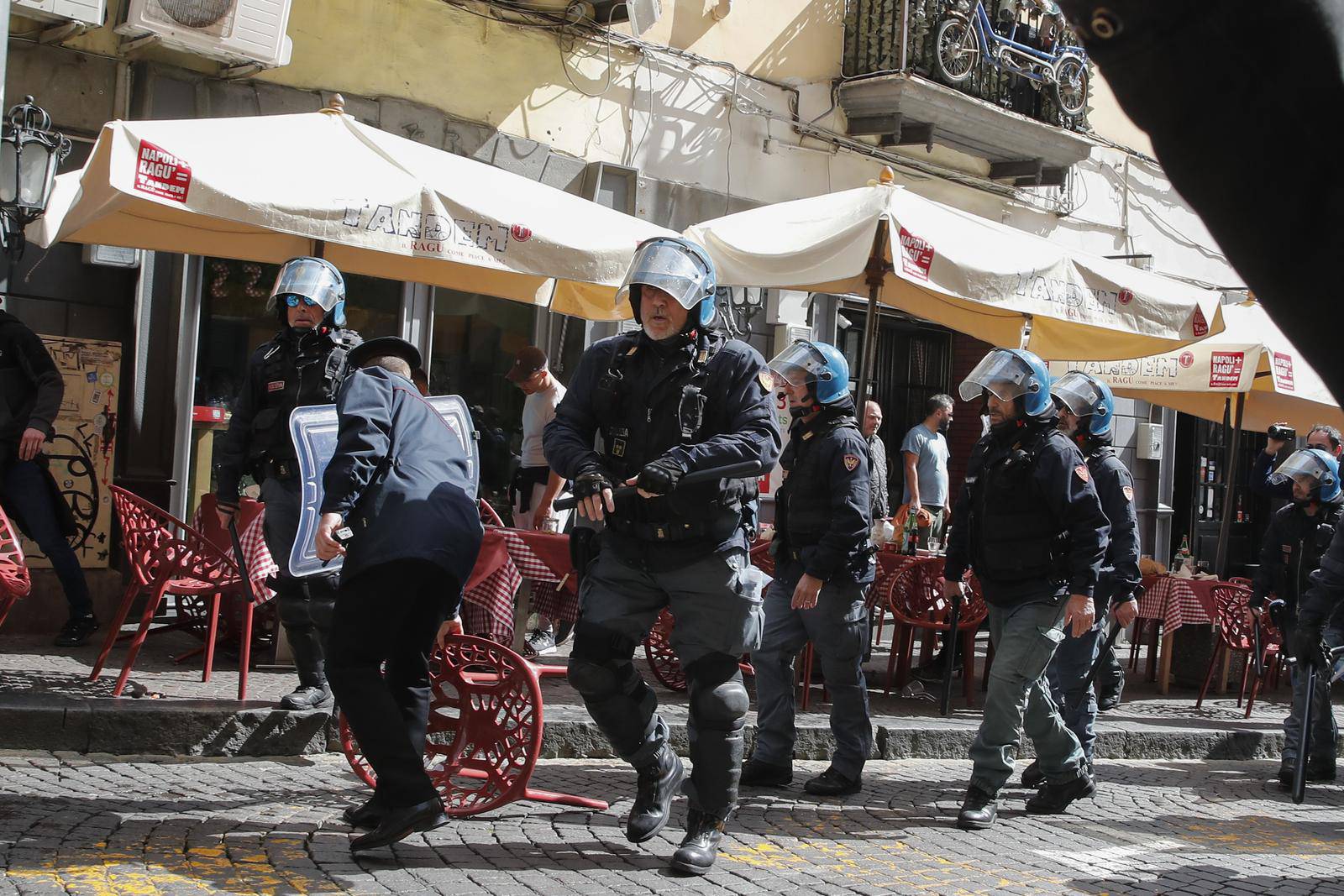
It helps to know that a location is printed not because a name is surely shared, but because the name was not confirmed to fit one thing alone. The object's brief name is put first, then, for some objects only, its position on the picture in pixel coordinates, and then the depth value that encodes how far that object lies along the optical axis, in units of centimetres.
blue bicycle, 1359
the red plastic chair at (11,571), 544
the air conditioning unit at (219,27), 870
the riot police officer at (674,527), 457
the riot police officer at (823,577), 600
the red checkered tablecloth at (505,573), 654
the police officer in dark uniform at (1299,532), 818
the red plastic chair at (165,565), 626
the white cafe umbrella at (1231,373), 1061
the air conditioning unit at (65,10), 816
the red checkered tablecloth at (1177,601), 956
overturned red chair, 486
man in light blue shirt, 1169
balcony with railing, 1320
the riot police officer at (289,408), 604
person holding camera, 992
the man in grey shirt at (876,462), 953
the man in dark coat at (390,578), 439
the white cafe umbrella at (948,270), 776
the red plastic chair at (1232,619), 940
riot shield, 497
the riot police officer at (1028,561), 566
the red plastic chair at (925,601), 823
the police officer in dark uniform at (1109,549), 659
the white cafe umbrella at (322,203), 615
